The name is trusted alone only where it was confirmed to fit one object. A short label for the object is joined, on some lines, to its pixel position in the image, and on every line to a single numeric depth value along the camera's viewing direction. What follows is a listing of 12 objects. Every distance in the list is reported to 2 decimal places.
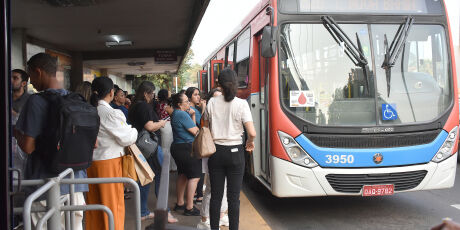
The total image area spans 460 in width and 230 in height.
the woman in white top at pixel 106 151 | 4.09
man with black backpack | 3.04
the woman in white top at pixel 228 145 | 4.49
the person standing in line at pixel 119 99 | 7.05
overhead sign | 17.11
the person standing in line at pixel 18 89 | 4.40
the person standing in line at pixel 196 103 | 6.44
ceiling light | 14.30
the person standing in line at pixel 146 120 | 5.16
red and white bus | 5.38
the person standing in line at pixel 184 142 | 5.54
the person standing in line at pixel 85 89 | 4.29
